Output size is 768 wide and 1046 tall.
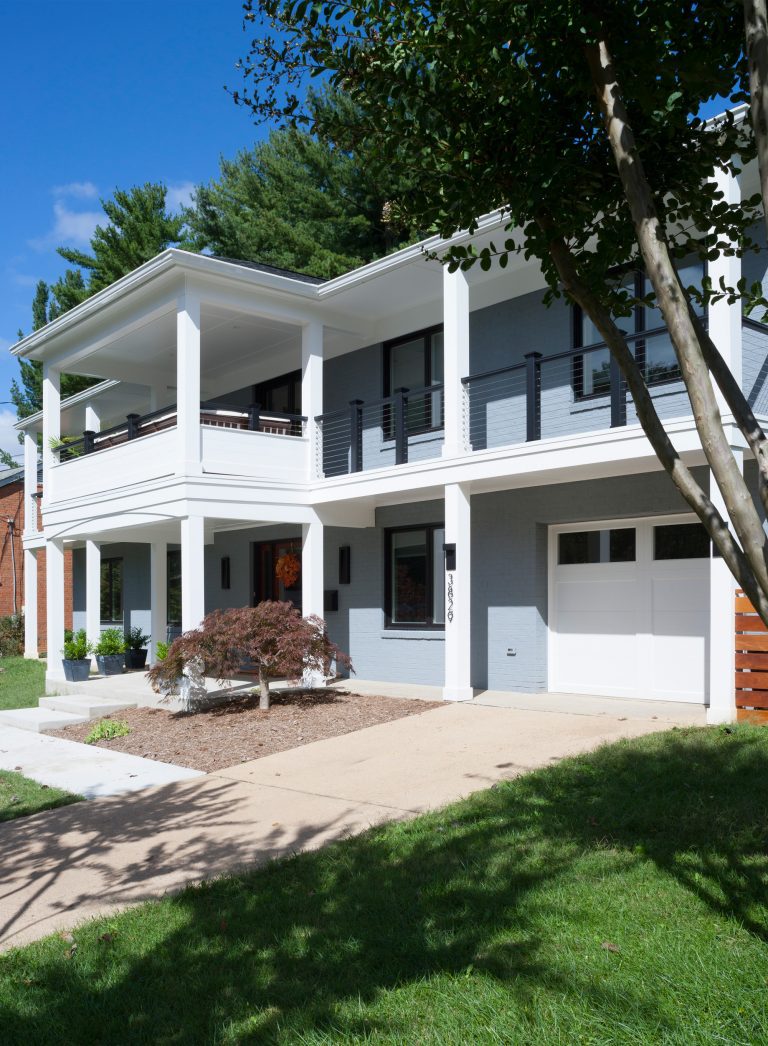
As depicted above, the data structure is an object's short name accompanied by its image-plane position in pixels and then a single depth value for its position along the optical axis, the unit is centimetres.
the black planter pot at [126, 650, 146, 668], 1914
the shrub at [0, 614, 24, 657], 2575
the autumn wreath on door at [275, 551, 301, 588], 1753
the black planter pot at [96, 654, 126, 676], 1742
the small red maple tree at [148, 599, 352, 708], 1212
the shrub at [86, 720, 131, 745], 1163
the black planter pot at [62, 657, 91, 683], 1652
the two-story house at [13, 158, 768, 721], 1175
